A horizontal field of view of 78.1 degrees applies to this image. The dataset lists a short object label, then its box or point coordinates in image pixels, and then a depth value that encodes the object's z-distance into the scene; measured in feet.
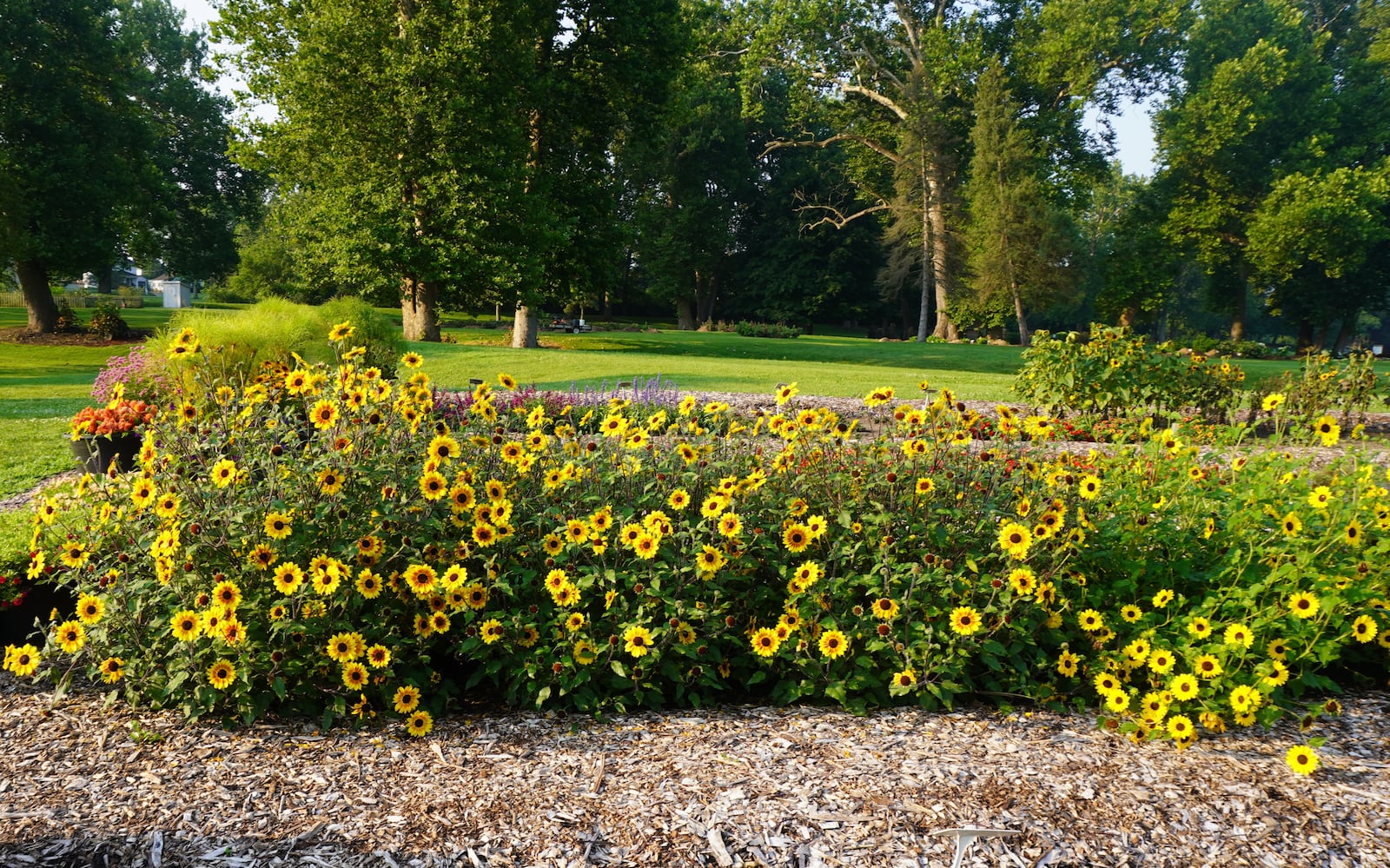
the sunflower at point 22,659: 8.32
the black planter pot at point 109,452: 18.45
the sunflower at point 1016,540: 8.50
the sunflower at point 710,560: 8.72
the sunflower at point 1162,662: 8.41
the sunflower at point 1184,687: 8.05
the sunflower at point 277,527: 8.29
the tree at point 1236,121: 93.81
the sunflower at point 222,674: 8.07
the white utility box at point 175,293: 132.16
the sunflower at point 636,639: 8.54
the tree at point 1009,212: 91.97
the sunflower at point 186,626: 7.81
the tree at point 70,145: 63.52
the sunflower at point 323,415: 9.47
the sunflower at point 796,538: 9.11
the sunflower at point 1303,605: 8.28
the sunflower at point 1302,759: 7.17
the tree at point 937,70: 90.68
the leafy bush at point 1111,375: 27.45
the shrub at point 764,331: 105.09
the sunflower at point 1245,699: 8.03
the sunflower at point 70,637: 8.11
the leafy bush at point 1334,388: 26.84
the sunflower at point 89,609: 8.13
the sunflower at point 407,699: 8.46
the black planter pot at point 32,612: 10.62
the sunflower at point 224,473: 8.47
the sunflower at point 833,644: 8.66
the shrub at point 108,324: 68.64
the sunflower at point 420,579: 8.43
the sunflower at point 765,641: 8.77
